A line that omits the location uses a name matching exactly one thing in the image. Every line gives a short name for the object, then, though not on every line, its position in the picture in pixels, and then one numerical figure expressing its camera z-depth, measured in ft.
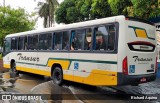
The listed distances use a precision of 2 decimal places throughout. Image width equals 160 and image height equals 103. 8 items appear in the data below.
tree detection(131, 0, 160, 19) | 46.16
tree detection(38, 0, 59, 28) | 146.51
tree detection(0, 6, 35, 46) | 99.86
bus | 31.07
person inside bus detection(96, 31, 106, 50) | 33.45
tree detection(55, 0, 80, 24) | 85.20
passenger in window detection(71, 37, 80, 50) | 38.82
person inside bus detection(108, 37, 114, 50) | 31.96
